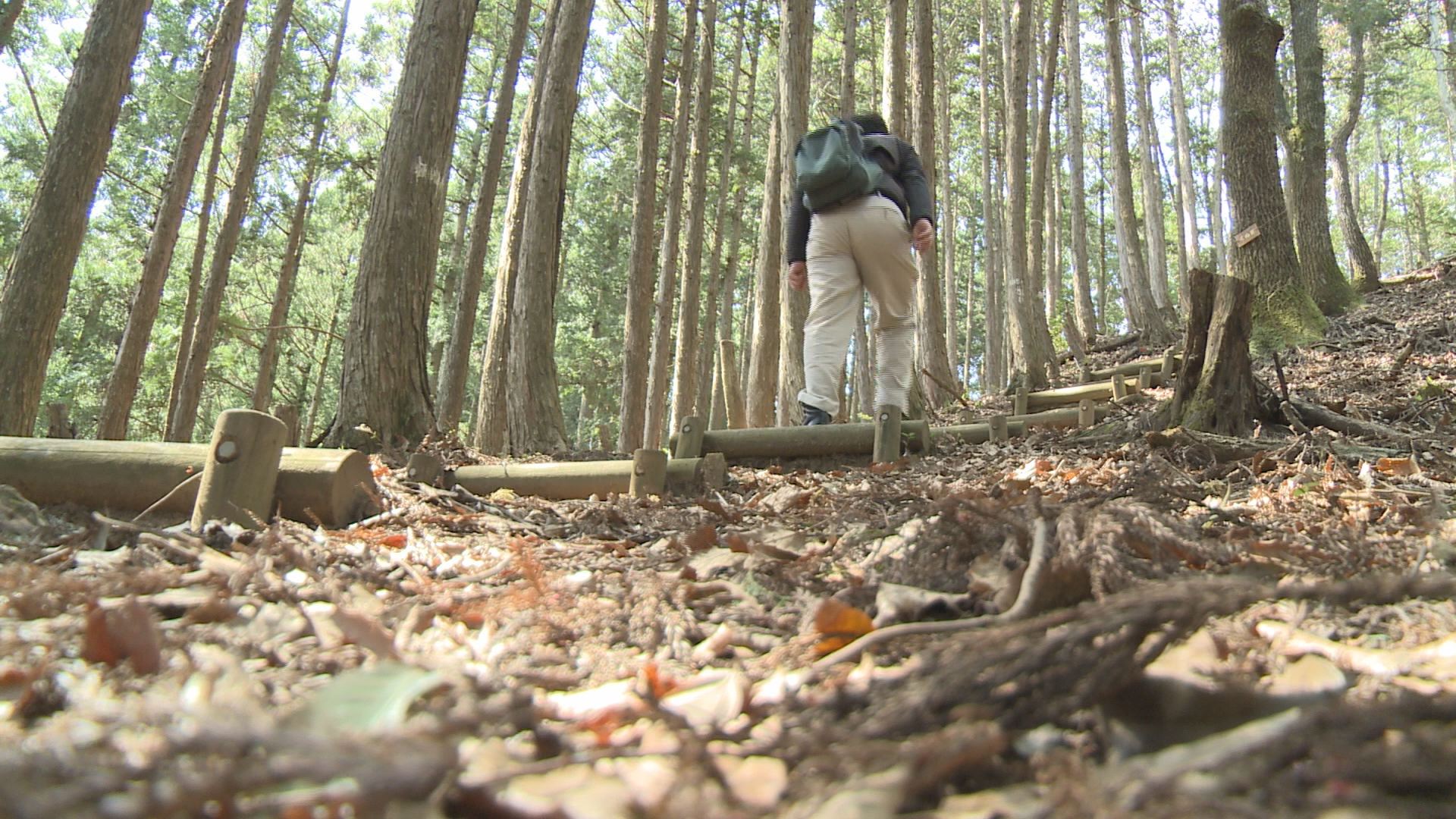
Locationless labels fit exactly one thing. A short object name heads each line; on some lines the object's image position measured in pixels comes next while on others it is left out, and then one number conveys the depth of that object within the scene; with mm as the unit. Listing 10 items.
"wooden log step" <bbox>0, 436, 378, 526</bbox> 2701
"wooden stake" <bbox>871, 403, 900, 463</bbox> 4203
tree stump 3660
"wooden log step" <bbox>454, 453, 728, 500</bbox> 3650
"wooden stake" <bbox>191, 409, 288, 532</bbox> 2457
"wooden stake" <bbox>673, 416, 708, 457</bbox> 4305
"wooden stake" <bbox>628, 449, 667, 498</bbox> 3523
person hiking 4664
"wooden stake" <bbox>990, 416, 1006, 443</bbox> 4923
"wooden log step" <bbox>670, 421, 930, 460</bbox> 4367
